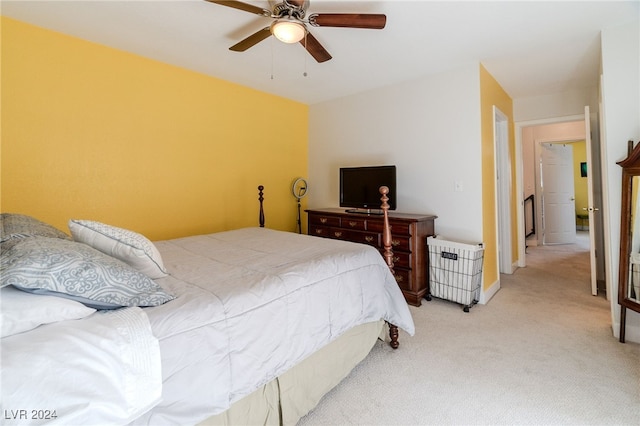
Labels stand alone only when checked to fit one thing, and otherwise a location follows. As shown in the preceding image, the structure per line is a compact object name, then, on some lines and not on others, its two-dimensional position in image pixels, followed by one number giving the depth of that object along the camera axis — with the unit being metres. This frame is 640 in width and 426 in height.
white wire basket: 2.74
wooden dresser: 2.92
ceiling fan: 1.74
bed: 0.76
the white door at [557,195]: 5.72
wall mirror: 2.10
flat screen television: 3.26
